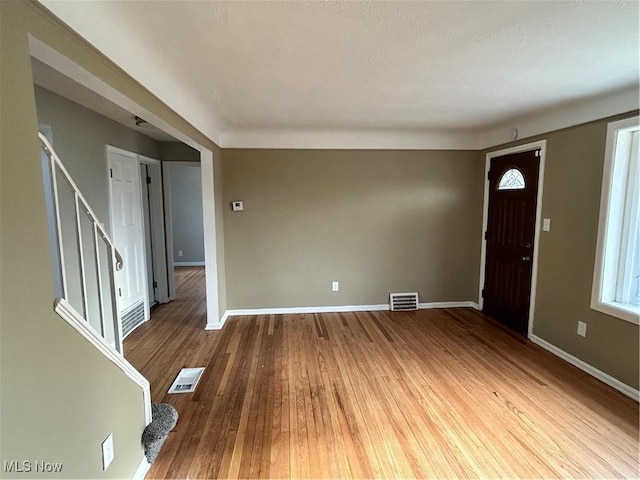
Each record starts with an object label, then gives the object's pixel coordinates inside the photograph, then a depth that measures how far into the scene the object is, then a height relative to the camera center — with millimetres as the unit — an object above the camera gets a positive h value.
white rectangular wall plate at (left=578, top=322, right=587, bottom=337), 2781 -1042
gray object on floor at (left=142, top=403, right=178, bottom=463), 1764 -1277
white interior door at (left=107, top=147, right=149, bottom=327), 3342 -163
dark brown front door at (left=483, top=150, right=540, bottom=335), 3408 -300
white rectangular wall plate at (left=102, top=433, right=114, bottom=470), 1388 -1076
